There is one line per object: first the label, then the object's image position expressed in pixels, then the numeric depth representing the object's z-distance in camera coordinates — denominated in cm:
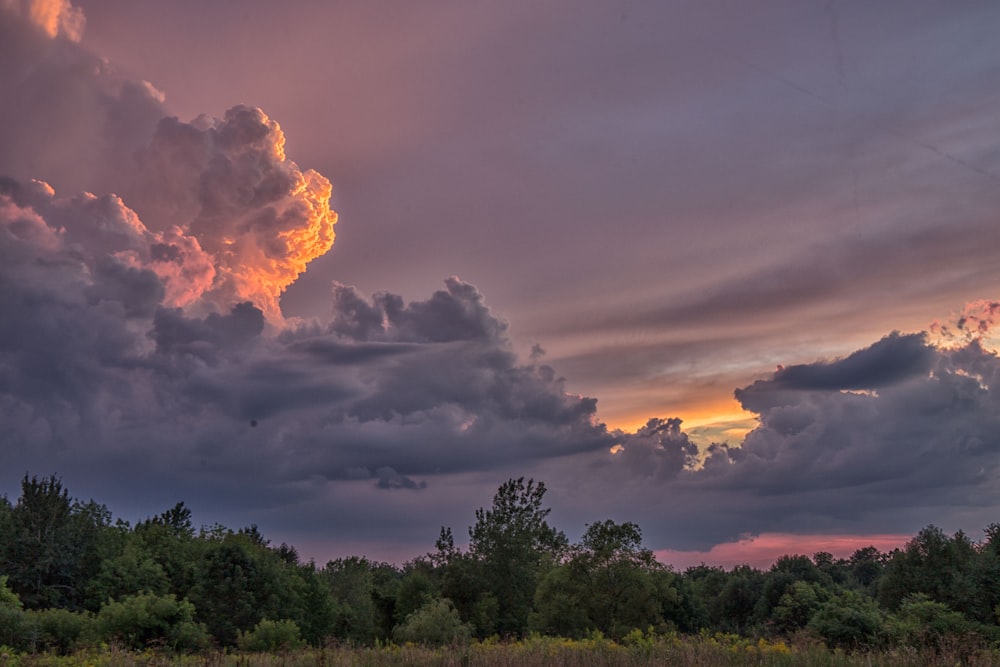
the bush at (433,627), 4153
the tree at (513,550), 6450
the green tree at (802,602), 3803
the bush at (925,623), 2672
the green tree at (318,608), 5869
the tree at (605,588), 4588
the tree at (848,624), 2844
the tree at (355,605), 6212
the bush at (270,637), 3459
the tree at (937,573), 4262
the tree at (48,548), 5244
